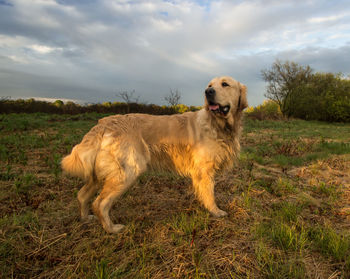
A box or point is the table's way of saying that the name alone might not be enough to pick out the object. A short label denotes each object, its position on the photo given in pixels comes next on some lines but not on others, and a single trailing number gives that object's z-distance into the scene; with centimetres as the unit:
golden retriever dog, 246
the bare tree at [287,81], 2927
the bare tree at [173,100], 2580
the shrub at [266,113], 2342
